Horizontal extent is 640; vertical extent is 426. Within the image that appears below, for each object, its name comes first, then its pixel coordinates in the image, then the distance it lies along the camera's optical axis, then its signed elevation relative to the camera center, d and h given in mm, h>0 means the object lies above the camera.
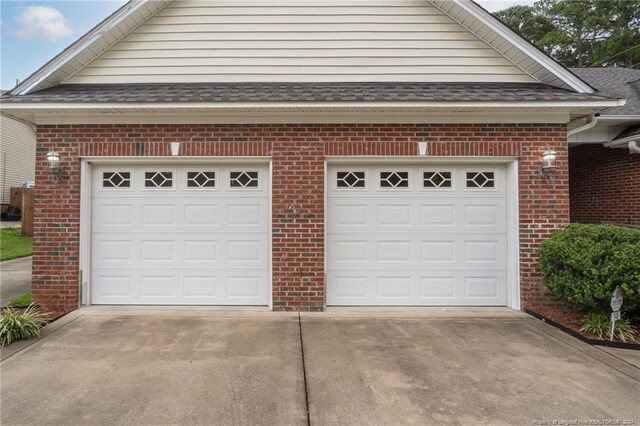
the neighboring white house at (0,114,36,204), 17438 +3233
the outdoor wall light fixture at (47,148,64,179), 5027 +783
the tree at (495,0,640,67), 18672 +11160
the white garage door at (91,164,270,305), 5379 -305
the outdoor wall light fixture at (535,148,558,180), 5082 +816
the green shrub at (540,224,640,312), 4016 -572
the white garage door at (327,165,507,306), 5406 -269
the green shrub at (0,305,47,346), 3920 -1300
